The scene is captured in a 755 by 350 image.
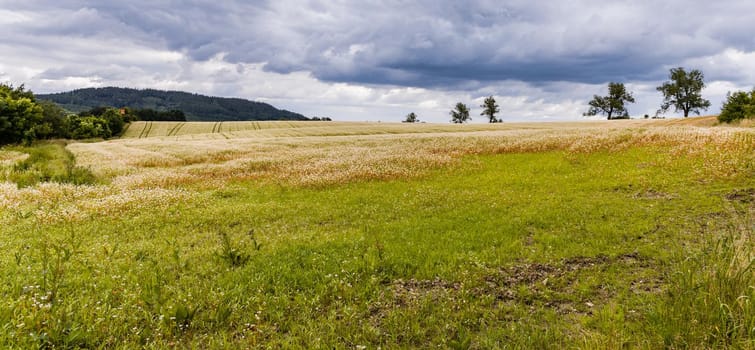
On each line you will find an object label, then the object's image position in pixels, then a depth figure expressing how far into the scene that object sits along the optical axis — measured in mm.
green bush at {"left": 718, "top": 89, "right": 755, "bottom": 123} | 51000
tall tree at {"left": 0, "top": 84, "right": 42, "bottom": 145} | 60856
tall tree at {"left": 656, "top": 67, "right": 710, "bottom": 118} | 93500
